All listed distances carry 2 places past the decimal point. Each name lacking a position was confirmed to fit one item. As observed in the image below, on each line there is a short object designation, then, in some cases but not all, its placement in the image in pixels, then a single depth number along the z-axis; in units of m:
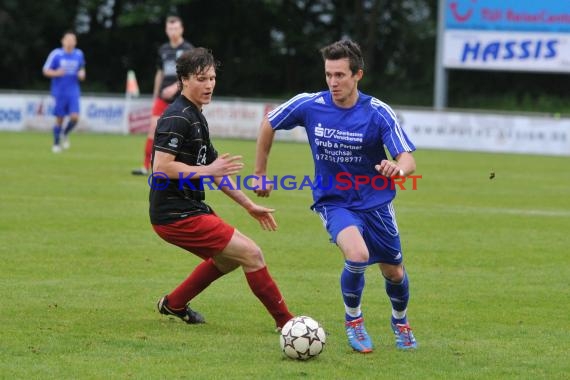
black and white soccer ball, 12.34
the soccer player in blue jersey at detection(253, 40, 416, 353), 12.98
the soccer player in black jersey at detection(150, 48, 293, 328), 13.42
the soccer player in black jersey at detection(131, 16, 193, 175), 31.16
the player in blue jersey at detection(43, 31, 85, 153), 43.50
